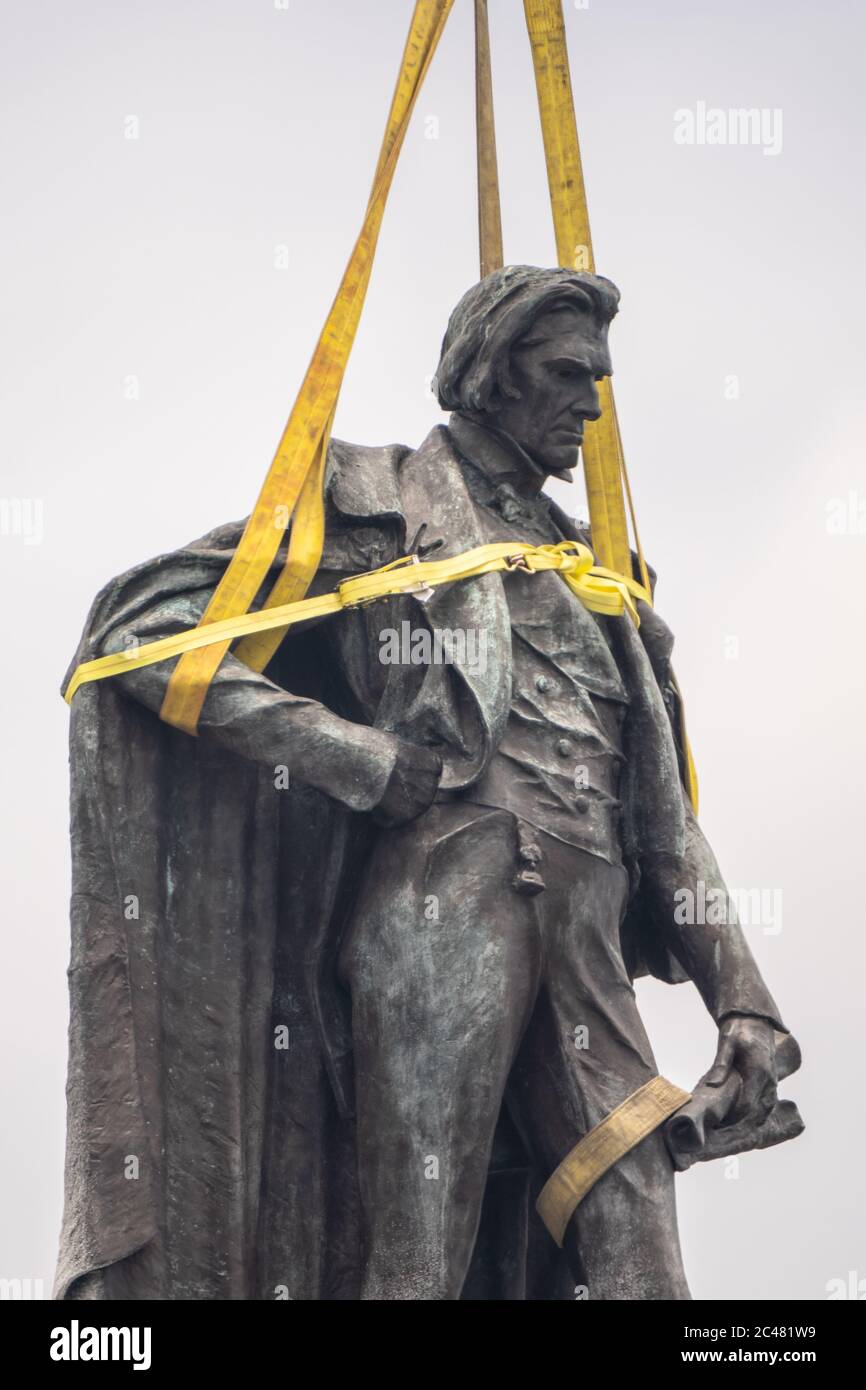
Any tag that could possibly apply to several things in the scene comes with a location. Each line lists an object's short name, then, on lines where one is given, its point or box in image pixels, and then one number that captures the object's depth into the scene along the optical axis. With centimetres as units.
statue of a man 1194
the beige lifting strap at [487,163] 1406
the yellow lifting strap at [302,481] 1207
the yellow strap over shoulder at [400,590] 1211
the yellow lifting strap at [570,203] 1361
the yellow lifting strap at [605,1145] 1198
